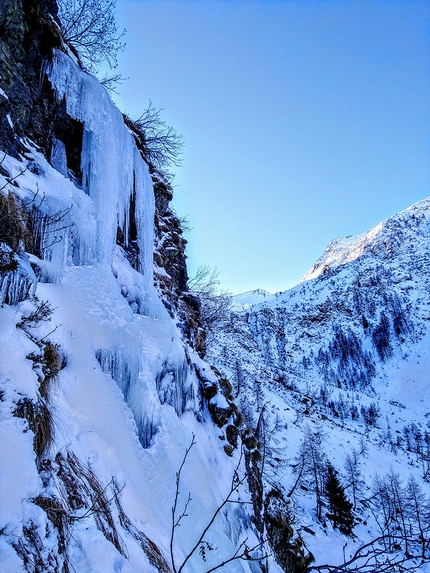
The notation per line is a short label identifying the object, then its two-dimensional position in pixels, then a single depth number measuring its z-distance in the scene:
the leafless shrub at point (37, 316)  2.82
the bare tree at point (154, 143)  9.04
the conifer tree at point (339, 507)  20.22
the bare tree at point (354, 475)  25.95
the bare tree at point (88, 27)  7.00
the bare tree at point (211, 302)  12.92
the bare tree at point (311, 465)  26.16
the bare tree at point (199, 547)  3.77
